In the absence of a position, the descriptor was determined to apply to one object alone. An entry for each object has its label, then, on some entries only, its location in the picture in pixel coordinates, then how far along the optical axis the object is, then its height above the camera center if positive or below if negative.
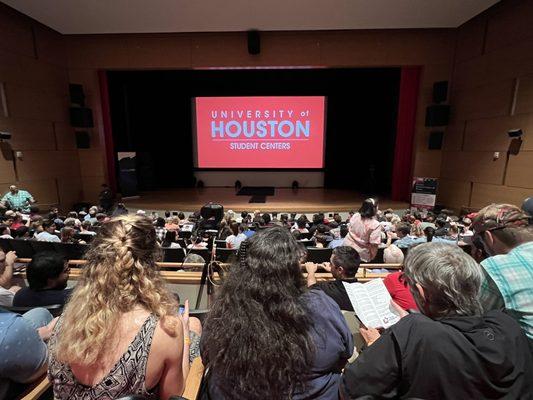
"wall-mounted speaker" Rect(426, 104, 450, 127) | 8.83 +1.07
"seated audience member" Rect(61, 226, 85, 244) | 4.36 -1.32
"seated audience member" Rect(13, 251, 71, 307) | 1.92 -0.90
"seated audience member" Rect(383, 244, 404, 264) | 3.36 -1.22
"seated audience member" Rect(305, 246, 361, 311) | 2.02 -0.94
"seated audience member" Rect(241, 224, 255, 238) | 4.83 -1.45
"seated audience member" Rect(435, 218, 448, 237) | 4.89 -1.42
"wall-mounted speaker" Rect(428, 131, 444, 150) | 9.13 +0.30
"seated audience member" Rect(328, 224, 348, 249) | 4.32 -1.45
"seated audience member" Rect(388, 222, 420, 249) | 4.19 -1.34
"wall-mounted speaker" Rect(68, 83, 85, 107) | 9.38 +1.73
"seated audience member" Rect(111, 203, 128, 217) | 6.15 -1.36
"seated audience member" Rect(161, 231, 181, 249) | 4.67 -1.45
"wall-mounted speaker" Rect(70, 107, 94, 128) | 9.43 +0.98
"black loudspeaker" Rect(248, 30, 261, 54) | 8.82 +3.24
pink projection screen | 11.30 +0.72
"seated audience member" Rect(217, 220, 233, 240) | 5.00 -1.45
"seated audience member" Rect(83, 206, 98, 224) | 6.44 -1.52
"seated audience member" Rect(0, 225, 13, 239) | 4.66 -1.36
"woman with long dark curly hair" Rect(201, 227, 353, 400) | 1.02 -0.67
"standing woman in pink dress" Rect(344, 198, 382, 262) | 3.63 -1.04
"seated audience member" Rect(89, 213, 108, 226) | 6.12 -1.46
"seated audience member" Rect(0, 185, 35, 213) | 7.22 -1.31
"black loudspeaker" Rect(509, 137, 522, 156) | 6.95 +0.10
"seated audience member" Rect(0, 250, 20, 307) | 2.36 -1.01
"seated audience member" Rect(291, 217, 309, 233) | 5.82 -1.51
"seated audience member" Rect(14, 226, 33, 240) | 4.61 -1.37
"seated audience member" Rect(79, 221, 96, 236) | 5.42 -1.49
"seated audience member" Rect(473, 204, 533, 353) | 1.32 -0.55
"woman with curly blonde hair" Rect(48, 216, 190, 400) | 1.01 -0.65
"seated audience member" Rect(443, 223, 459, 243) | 4.57 -1.38
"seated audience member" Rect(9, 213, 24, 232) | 5.24 -1.40
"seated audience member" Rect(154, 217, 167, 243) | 5.08 -1.48
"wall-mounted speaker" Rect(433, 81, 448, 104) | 8.74 +1.75
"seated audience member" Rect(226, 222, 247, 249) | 4.30 -1.36
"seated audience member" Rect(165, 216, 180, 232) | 5.74 -1.54
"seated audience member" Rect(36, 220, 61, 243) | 4.43 -1.39
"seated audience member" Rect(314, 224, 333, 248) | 4.82 -1.50
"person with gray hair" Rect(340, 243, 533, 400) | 0.94 -0.66
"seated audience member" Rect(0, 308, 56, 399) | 1.18 -0.86
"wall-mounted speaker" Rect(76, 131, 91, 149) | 9.75 +0.28
